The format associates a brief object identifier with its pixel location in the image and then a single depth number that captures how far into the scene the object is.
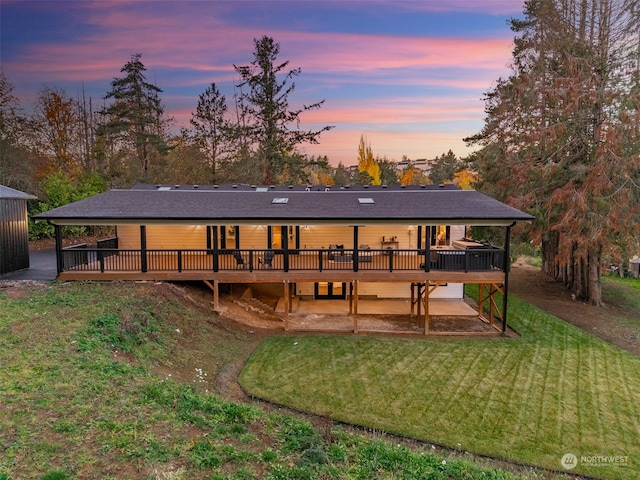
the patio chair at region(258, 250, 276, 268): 14.26
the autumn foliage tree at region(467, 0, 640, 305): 15.67
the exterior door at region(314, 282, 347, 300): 17.67
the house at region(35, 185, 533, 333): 13.13
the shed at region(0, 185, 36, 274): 13.70
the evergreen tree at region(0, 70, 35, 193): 23.33
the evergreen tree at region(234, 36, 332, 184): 30.73
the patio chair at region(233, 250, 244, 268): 14.33
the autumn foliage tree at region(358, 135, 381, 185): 57.22
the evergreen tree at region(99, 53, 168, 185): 30.72
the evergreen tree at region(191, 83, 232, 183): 32.75
